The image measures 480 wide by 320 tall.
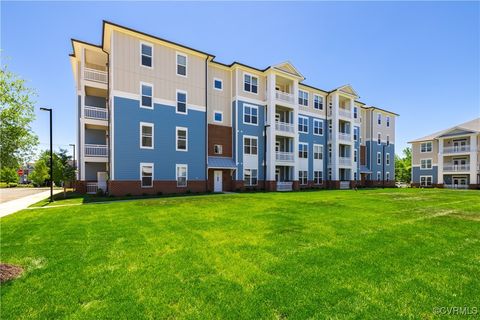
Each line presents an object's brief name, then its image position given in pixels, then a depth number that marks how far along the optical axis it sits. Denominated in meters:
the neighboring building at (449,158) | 39.84
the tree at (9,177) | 55.79
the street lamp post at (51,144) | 16.58
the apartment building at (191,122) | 20.41
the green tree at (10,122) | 7.56
